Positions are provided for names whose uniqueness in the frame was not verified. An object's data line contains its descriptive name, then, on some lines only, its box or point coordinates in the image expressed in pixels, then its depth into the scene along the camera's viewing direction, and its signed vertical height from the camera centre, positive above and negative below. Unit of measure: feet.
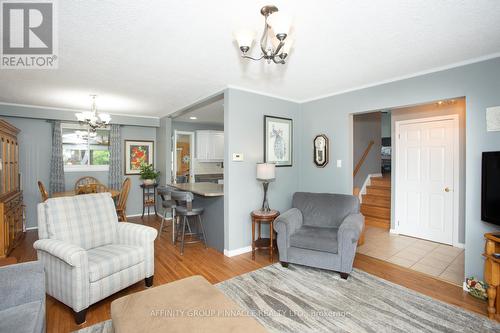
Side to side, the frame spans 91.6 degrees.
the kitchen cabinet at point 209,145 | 22.43 +1.72
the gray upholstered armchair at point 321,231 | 9.09 -2.84
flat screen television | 7.36 -0.76
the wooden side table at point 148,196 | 19.19 -2.64
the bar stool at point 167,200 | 12.46 -1.91
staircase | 16.24 -2.80
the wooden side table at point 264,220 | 10.93 -2.56
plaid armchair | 6.66 -2.77
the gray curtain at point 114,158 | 18.22 +0.43
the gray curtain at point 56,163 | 16.12 +0.04
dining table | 14.17 -1.78
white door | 12.74 -0.83
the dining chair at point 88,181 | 17.22 -1.24
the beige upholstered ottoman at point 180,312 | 4.50 -3.02
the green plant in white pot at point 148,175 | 18.72 -0.87
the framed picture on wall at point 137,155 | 19.27 +0.72
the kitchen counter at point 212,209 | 11.95 -2.35
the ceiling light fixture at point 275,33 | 4.69 +2.76
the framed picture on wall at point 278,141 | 12.78 +1.26
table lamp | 11.21 -0.34
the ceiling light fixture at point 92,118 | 13.03 +2.50
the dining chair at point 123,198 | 15.25 -2.21
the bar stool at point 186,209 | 11.41 -2.28
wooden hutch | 10.67 -1.49
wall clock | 13.04 +0.74
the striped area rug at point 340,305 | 6.61 -4.39
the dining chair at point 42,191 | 13.38 -1.51
